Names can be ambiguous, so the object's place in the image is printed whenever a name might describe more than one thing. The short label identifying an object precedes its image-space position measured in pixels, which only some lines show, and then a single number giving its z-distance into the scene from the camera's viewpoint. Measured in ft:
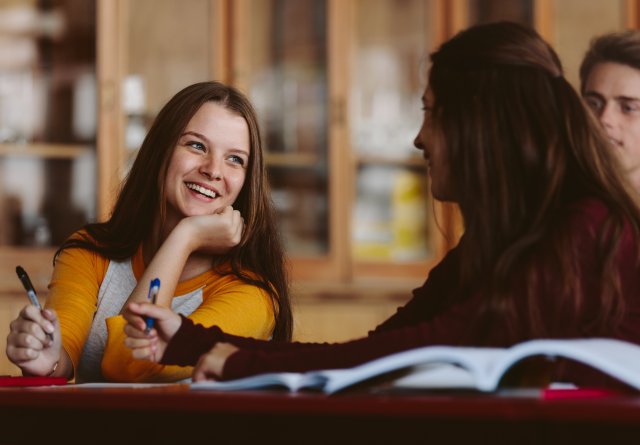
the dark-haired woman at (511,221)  6.66
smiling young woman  8.50
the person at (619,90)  10.15
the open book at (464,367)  5.65
